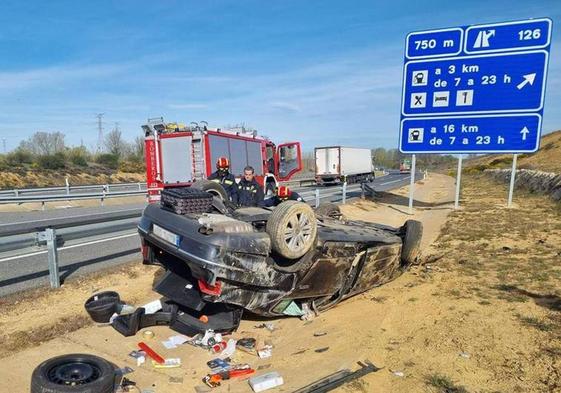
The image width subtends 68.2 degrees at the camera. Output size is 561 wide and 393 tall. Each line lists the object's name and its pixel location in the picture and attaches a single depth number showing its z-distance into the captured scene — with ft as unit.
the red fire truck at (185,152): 40.50
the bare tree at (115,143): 210.18
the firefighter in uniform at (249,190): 21.34
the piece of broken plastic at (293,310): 15.39
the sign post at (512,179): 48.91
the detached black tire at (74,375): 9.67
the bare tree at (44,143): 182.35
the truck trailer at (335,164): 124.67
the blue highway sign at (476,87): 41.52
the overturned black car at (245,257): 12.59
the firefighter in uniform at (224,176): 22.17
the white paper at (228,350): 13.38
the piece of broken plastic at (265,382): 11.20
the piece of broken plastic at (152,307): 15.57
